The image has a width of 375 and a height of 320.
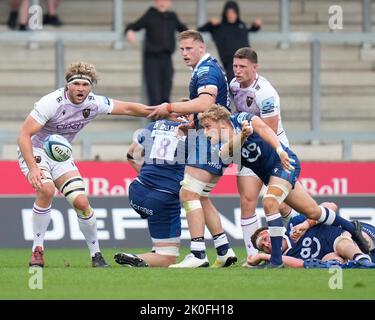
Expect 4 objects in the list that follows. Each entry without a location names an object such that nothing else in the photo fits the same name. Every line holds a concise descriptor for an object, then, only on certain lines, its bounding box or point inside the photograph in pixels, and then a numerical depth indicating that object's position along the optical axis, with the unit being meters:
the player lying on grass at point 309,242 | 11.92
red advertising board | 16.81
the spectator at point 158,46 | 18.00
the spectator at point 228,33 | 18.06
